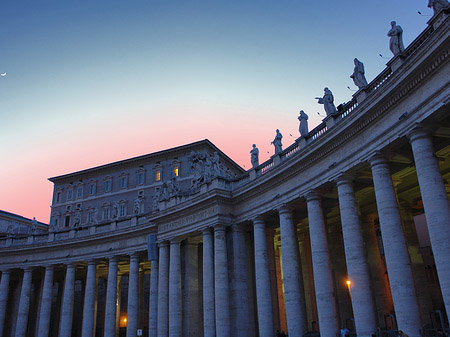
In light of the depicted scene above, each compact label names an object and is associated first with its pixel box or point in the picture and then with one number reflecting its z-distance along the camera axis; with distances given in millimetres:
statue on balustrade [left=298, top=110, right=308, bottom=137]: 33812
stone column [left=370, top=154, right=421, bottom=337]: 21705
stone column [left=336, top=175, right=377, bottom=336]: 24875
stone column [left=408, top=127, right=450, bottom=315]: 19609
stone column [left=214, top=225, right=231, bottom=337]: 35969
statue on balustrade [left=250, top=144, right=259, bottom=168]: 39781
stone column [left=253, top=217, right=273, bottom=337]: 33844
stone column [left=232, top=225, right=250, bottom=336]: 36500
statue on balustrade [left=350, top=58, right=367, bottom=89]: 27291
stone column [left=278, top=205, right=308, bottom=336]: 30719
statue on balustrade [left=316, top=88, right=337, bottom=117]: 30328
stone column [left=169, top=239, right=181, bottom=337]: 41062
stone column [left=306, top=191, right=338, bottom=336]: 27781
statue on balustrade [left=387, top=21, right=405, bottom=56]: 24359
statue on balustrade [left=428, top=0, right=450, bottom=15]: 20889
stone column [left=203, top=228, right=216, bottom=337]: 37625
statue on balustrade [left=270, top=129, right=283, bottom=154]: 36338
